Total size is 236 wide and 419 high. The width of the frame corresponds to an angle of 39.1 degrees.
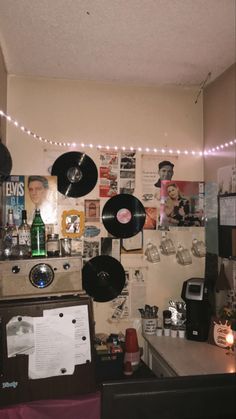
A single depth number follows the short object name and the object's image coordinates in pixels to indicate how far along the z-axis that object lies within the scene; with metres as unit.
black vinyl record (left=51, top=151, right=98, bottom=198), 2.24
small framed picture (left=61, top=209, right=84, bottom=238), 2.26
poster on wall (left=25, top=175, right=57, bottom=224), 2.19
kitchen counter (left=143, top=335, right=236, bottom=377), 1.71
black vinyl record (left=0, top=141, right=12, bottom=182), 1.80
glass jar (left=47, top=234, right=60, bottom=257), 1.92
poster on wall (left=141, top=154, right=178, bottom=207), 2.39
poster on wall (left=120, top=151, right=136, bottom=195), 2.36
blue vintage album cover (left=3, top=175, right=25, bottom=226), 2.16
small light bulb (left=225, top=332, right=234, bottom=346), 1.88
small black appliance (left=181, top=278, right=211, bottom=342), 2.11
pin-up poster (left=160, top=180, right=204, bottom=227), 2.40
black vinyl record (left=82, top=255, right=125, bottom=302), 2.23
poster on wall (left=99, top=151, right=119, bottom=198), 2.33
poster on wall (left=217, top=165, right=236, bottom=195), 2.07
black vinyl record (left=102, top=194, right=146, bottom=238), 2.31
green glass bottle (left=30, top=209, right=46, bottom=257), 1.89
